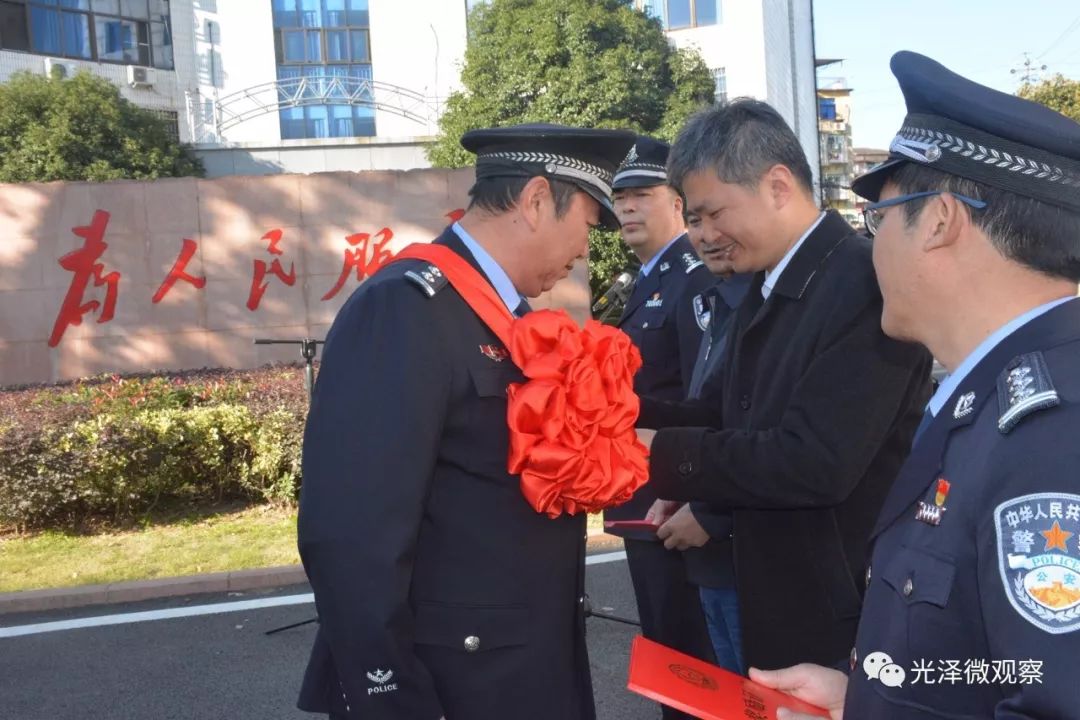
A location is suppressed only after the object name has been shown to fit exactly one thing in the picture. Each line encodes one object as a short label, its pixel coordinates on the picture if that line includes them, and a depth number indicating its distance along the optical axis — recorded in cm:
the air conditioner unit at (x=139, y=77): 2694
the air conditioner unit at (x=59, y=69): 2231
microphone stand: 634
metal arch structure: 2753
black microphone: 436
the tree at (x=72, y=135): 1945
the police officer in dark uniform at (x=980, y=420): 110
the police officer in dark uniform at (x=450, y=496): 171
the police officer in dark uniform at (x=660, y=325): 319
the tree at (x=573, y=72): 1883
